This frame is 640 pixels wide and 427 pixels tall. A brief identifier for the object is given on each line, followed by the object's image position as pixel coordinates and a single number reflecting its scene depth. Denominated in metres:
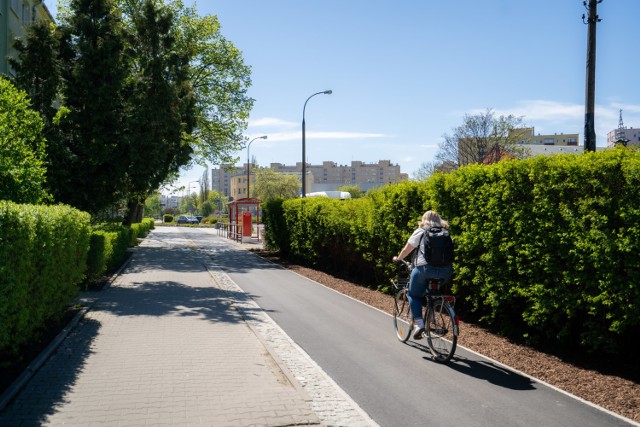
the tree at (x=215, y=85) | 32.12
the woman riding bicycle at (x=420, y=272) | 7.20
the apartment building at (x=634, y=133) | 82.91
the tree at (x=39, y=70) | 14.88
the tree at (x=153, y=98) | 15.65
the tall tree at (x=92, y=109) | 15.13
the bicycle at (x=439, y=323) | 6.77
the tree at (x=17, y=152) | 9.99
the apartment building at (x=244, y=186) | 161.16
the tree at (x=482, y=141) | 43.97
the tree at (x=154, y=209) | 101.12
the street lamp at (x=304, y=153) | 27.23
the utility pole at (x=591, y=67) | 10.80
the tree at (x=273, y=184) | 95.81
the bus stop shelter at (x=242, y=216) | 37.00
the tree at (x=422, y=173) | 51.69
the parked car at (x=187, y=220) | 91.06
